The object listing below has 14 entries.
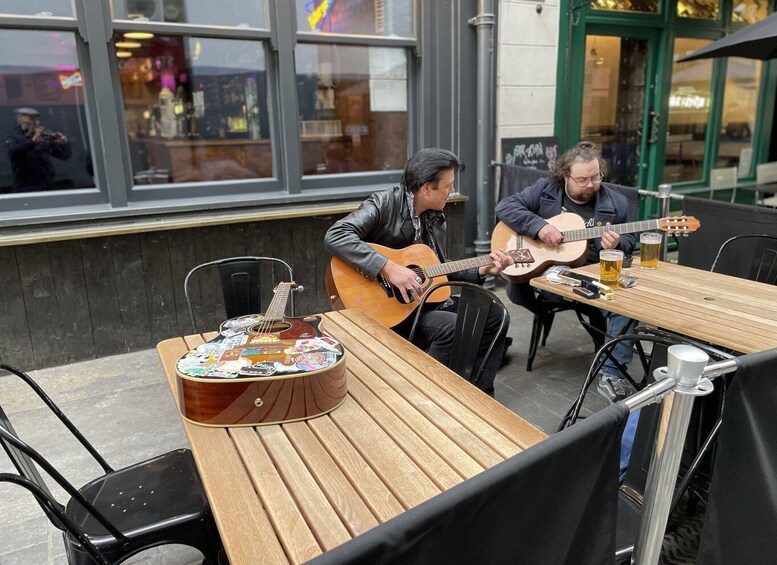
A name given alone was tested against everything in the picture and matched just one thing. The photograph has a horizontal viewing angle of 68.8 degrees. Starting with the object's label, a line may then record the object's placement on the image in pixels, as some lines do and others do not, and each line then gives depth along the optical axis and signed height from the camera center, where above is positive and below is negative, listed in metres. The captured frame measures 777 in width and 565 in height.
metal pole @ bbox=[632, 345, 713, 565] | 0.92 -0.51
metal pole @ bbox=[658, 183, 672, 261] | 3.64 -0.40
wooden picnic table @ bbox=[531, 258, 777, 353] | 2.14 -0.74
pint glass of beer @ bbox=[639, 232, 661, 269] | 2.99 -0.60
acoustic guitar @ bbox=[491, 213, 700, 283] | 3.20 -0.63
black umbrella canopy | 3.84 +0.61
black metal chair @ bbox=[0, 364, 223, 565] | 1.45 -1.05
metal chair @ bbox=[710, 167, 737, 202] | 6.77 -0.55
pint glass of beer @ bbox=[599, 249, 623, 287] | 2.75 -0.62
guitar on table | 1.50 -0.62
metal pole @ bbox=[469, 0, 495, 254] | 4.75 +0.12
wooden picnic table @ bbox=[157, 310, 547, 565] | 1.15 -0.75
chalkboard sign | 5.14 -0.14
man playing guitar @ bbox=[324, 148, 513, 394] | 2.79 -0.48
